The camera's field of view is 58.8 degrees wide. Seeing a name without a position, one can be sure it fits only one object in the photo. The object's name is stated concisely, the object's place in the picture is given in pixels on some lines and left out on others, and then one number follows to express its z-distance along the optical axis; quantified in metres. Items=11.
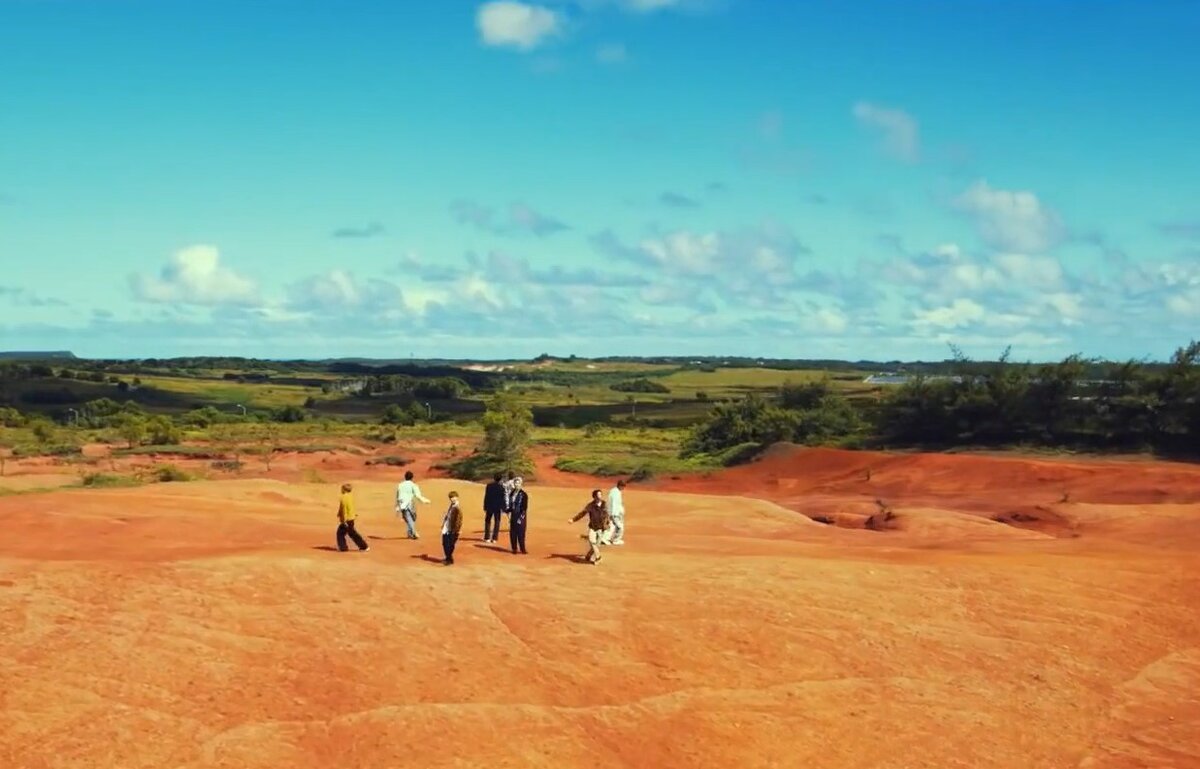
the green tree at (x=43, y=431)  70.32
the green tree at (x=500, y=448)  57.75
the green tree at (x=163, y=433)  72.81
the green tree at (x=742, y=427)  66.38
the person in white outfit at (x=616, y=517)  22.97
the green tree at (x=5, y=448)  56.88
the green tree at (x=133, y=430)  70.81
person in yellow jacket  20.47
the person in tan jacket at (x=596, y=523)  20.69
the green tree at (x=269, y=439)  64.68
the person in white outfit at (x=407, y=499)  22.94
